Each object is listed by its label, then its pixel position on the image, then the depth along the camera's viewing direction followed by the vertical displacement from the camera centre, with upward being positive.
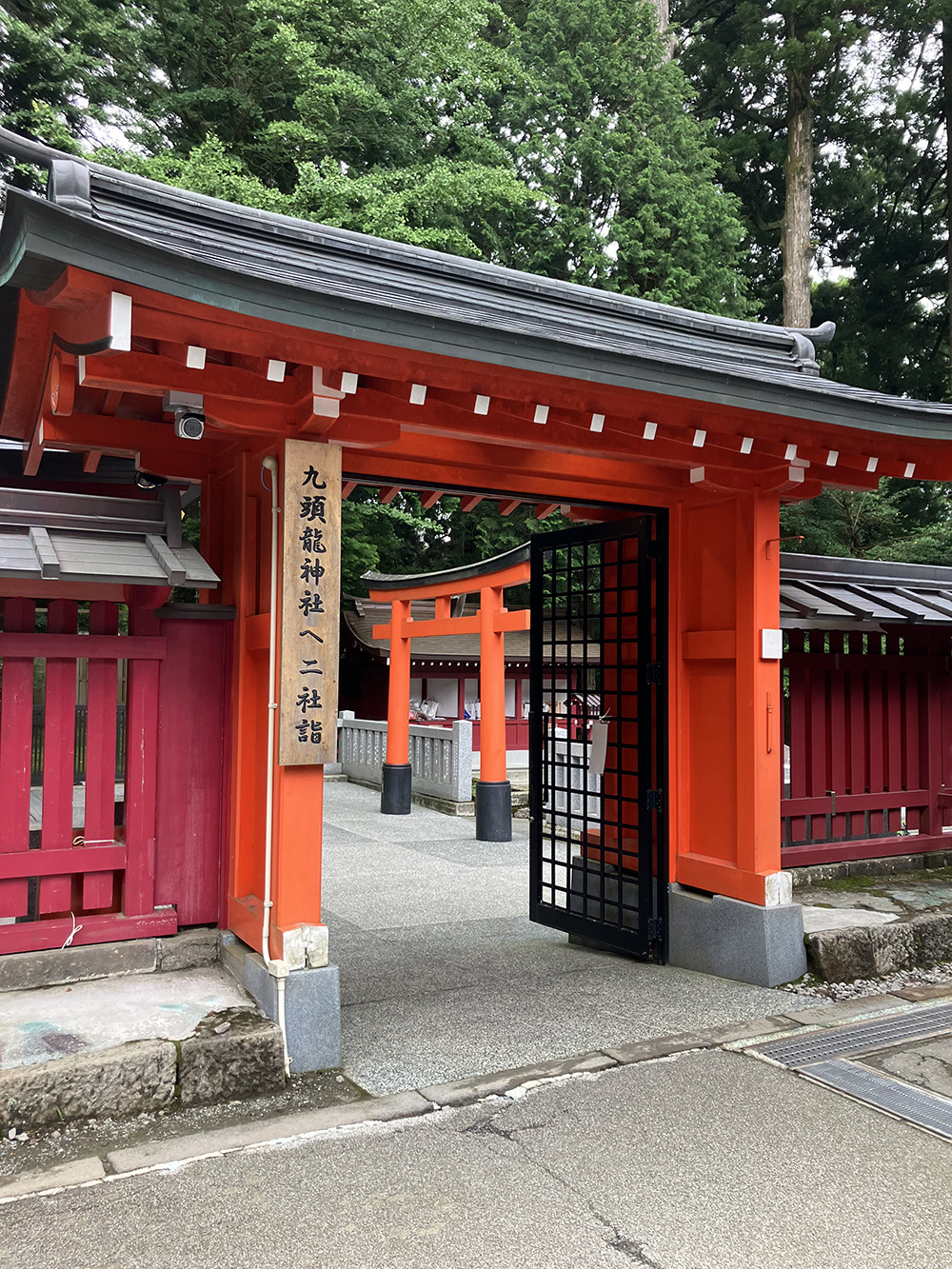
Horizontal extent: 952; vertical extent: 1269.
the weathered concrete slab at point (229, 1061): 3.62 -1.51
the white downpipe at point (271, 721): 4.13 -0.16
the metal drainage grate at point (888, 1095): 3.67 -1.73
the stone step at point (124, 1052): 3.38 -1.42
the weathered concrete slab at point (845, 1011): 4.79 -1.75
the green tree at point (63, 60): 15.54 +10.95
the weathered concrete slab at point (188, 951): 4.48 -1.32
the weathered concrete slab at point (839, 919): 5.59 -1.45
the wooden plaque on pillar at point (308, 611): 4.01 +0.34
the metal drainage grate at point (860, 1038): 4.33 -1.74
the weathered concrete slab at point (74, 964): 4.07 -1.29
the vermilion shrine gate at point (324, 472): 3.67 +1.22
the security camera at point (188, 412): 3.85 +1.18
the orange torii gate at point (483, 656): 11.64 +0.44
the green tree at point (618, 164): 20.22 +11.91
